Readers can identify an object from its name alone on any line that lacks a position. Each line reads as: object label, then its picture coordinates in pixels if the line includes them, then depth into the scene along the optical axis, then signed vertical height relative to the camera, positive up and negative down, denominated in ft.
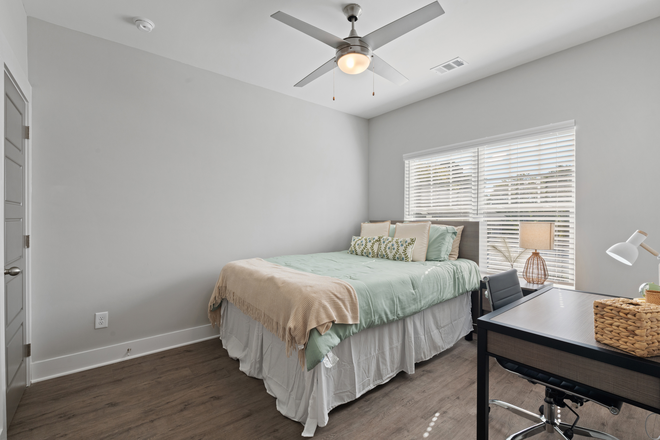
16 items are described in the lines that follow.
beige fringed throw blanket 5.81 -1.84
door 5.99 -0.73
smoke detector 7.89 +4.88
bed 5.97 -3.11
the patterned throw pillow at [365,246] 11.41 -1.22
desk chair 4.54 -2.69
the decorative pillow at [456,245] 10.96 -1.09
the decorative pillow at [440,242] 10.44 -0.94
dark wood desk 3.32 -1.68
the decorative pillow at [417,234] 10.61 -0.69
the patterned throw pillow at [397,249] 10.43 -1.18
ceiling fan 6.08 +3.87
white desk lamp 4.11 -0.45
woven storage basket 3.28 -1.21
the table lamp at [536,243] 8.80 -0.80
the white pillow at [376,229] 12.60 -0.63
